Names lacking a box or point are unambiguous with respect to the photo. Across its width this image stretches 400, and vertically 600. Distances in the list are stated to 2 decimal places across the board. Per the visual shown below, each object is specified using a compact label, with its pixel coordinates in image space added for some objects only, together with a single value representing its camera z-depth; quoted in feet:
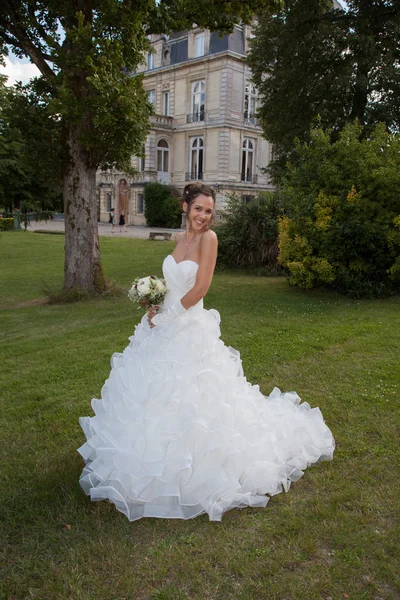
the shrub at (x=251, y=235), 50.57
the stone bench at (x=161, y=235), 87.15
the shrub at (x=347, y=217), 34.01
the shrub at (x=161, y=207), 131.44
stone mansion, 126.11
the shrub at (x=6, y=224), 118.52
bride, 10.87
